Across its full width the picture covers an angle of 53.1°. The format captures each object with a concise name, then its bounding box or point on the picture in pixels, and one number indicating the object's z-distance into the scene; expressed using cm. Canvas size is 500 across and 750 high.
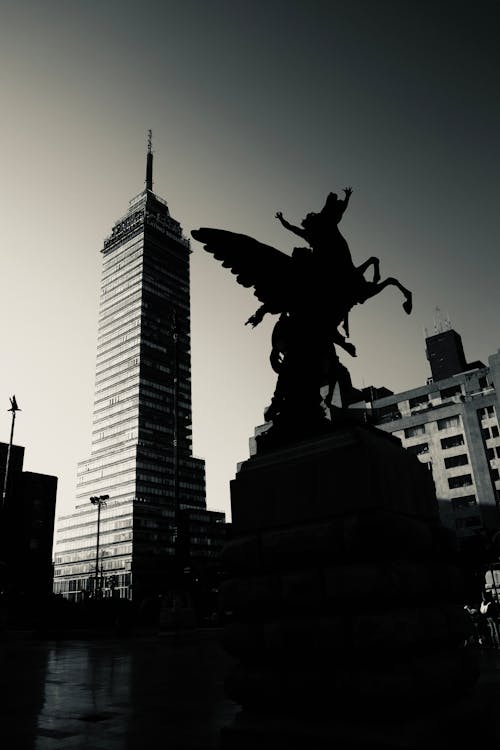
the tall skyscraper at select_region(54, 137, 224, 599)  13238
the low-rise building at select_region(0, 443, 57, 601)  7256
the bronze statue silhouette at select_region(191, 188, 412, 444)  558
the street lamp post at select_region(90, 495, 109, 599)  5368
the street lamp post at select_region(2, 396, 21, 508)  3512
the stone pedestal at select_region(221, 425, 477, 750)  374
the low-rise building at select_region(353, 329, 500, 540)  6725
